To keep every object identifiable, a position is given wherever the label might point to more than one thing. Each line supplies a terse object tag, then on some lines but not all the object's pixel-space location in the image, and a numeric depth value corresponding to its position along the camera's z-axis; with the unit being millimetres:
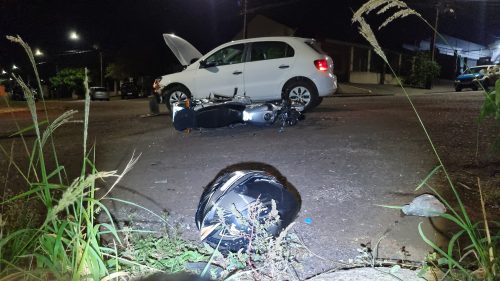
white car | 9078
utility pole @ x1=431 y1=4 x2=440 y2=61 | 30609
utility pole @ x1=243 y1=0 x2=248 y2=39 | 26066
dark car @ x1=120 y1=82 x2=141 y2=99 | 38406
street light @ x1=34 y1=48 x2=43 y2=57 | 45331
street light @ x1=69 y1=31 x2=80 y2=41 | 46250
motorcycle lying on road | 7195
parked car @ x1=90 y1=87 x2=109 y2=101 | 35438
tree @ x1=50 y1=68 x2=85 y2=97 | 44656
